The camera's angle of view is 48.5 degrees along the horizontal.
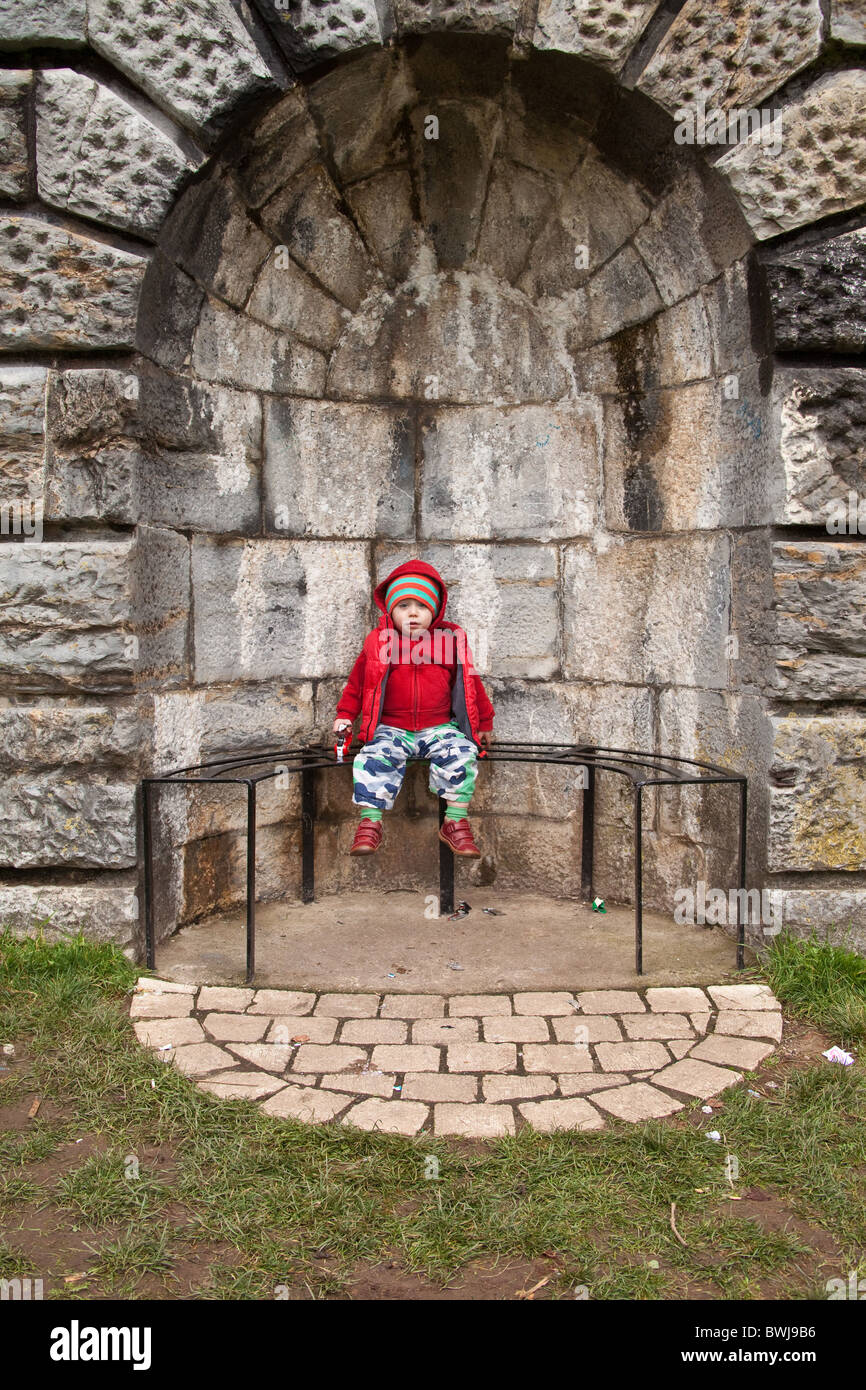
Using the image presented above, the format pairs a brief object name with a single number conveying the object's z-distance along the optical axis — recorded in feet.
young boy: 13.01
